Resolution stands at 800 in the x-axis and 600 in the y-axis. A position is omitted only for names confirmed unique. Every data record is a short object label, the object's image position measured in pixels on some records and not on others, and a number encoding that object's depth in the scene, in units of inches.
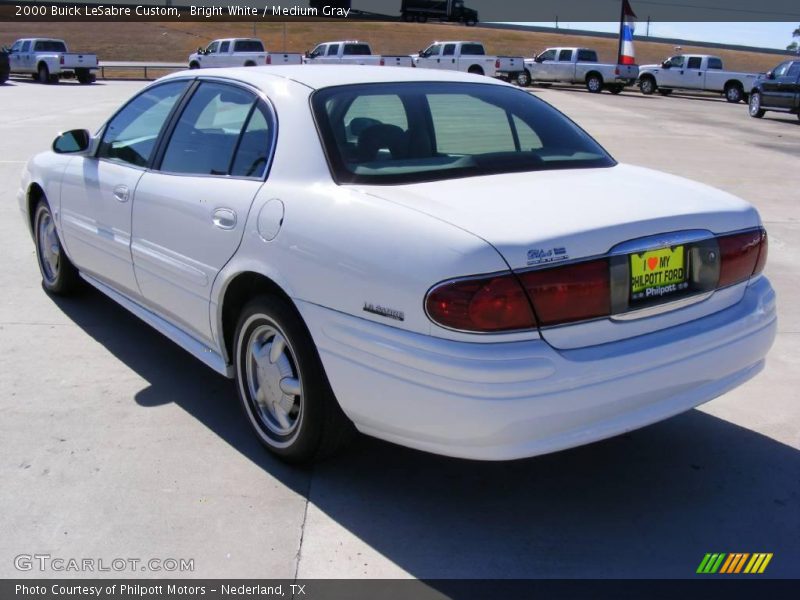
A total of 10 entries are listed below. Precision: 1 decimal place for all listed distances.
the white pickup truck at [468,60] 1422.2
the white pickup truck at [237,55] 1419.5
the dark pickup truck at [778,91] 892.6
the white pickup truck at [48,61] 1302.9
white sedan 108.7
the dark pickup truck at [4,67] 1222.3
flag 1440.7
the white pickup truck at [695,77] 1279.5
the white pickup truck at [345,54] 1400.1
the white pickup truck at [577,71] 1358.3
